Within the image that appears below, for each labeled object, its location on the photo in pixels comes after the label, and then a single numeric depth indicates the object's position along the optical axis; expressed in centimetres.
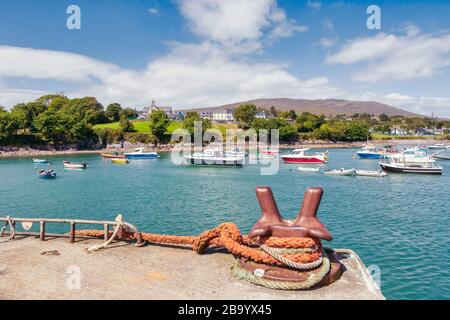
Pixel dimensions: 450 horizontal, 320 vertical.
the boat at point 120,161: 7894
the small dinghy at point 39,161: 7640
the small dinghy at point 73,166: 6636
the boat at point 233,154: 7590
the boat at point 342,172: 5681
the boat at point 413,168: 5781
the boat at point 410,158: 6072
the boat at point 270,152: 10488
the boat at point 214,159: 7275
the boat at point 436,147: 13971
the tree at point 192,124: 13126
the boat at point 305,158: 7712
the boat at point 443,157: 9100
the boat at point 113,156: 8566
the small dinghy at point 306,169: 6324
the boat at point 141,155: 9138
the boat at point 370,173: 5519
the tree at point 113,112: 16025
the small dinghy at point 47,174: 5447
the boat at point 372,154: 9131
